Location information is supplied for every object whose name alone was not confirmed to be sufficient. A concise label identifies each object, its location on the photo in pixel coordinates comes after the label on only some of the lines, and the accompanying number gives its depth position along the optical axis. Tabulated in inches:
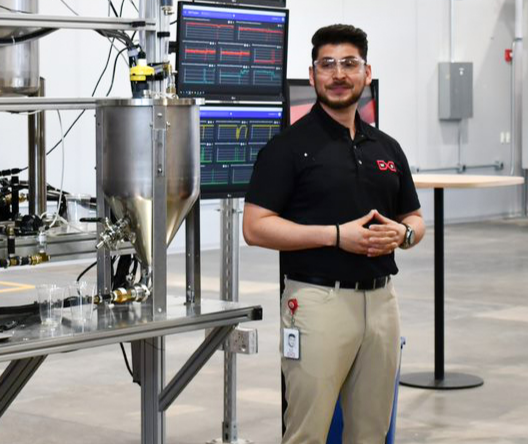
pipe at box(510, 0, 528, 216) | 552.4
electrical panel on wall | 520.1
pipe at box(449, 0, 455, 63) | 521.3
